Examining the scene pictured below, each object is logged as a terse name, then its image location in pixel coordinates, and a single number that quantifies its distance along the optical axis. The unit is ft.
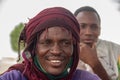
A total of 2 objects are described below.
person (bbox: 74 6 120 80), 9.92
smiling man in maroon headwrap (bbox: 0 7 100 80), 7.09
